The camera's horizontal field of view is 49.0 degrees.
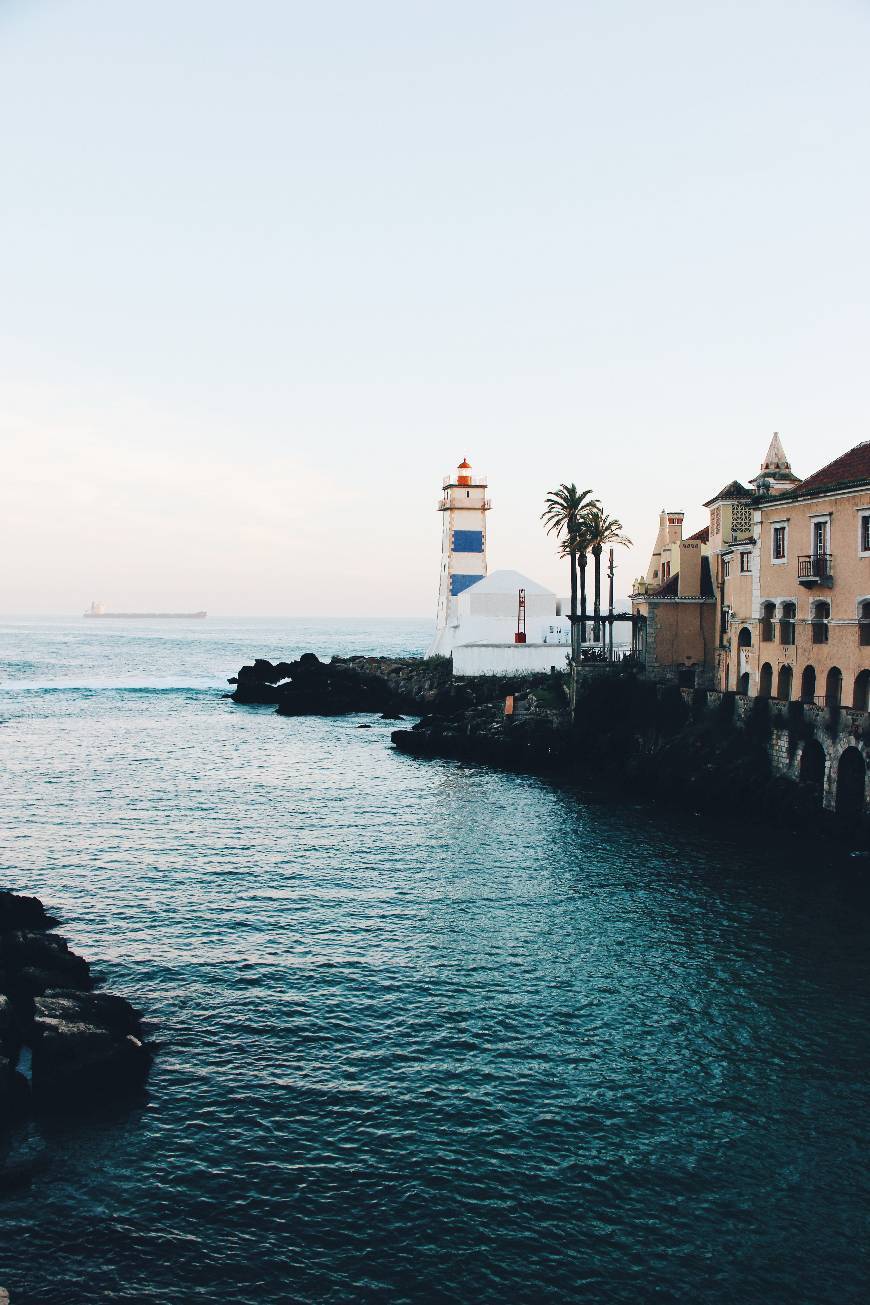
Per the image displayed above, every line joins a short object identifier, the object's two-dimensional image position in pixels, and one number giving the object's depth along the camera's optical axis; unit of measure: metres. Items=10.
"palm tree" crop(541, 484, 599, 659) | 80.12
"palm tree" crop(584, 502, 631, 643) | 79.62
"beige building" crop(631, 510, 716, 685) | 66.19
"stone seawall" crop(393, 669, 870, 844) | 46.81
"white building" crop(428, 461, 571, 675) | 87.69
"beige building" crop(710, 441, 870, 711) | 47.00
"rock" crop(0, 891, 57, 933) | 31.05
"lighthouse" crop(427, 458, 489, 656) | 102.12
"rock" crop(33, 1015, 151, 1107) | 21.92
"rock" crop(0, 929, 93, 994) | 26.30
